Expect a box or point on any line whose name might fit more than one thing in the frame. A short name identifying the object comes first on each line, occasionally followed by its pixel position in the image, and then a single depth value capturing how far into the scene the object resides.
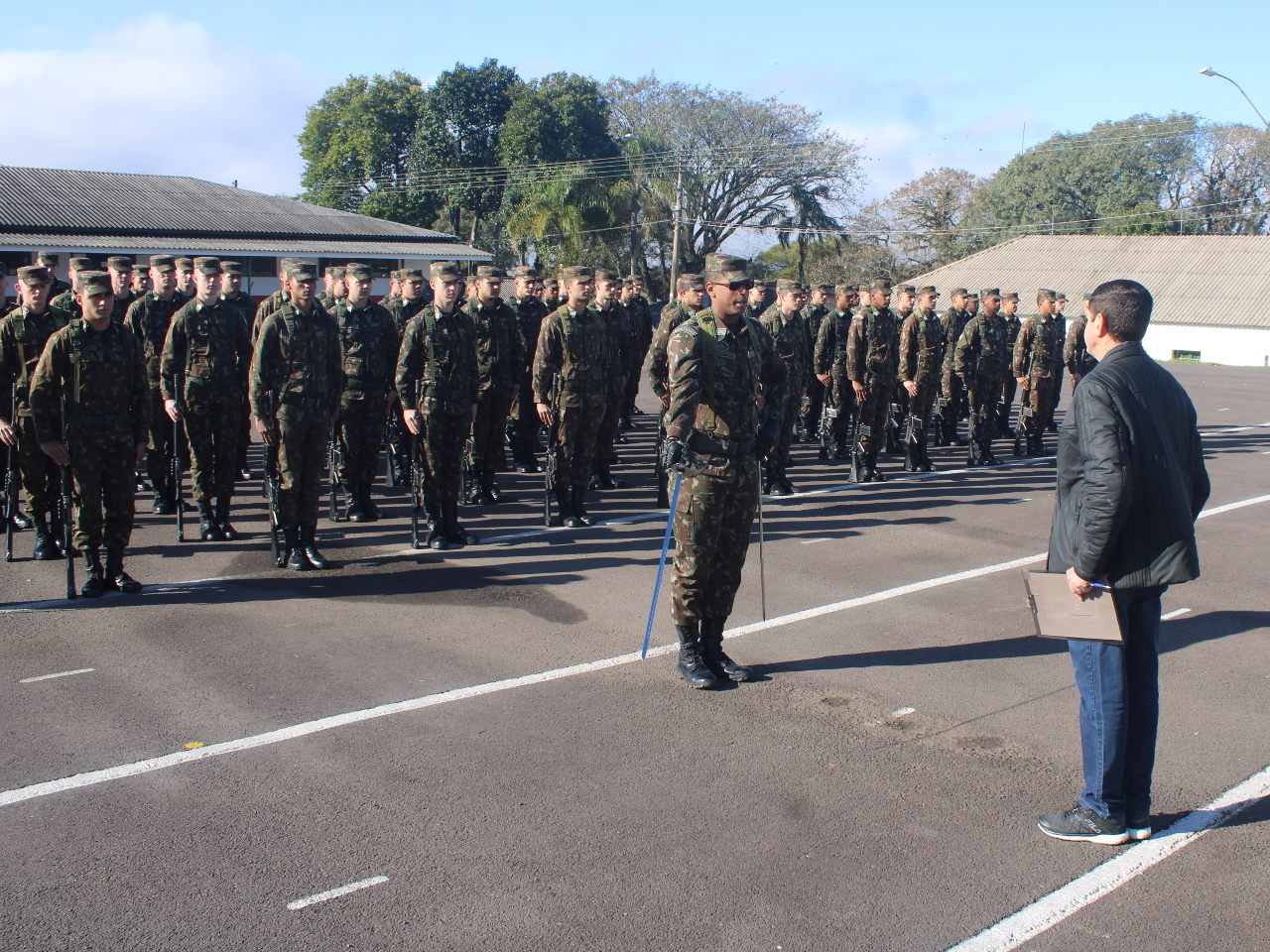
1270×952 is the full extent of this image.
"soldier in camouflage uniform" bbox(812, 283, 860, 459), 14.40
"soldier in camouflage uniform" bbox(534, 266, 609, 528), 10.52
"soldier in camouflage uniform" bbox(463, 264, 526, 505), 11.28
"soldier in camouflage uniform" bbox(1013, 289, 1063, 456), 15.74
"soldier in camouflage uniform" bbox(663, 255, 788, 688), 6.22
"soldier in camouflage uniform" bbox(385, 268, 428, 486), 11.61
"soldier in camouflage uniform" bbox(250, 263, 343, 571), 8.69
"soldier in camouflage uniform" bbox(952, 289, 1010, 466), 15.13
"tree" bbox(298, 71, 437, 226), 60.25
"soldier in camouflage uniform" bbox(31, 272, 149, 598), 7.75
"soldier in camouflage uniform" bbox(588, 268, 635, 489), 12.35
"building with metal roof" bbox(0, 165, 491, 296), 35.53
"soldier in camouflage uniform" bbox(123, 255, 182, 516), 10.56
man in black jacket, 4.33
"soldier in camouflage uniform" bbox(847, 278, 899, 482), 13.18
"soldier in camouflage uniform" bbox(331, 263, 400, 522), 10.53
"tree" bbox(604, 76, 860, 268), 58.44
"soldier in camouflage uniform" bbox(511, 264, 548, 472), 13.53
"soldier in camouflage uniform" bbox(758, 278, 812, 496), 12.27
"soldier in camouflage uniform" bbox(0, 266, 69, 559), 8.72
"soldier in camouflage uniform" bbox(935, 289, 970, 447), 16.30
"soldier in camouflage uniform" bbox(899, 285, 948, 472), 13.92
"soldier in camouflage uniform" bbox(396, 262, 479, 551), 9.52
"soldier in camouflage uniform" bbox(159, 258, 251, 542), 9.52
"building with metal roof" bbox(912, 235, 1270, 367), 44.72
